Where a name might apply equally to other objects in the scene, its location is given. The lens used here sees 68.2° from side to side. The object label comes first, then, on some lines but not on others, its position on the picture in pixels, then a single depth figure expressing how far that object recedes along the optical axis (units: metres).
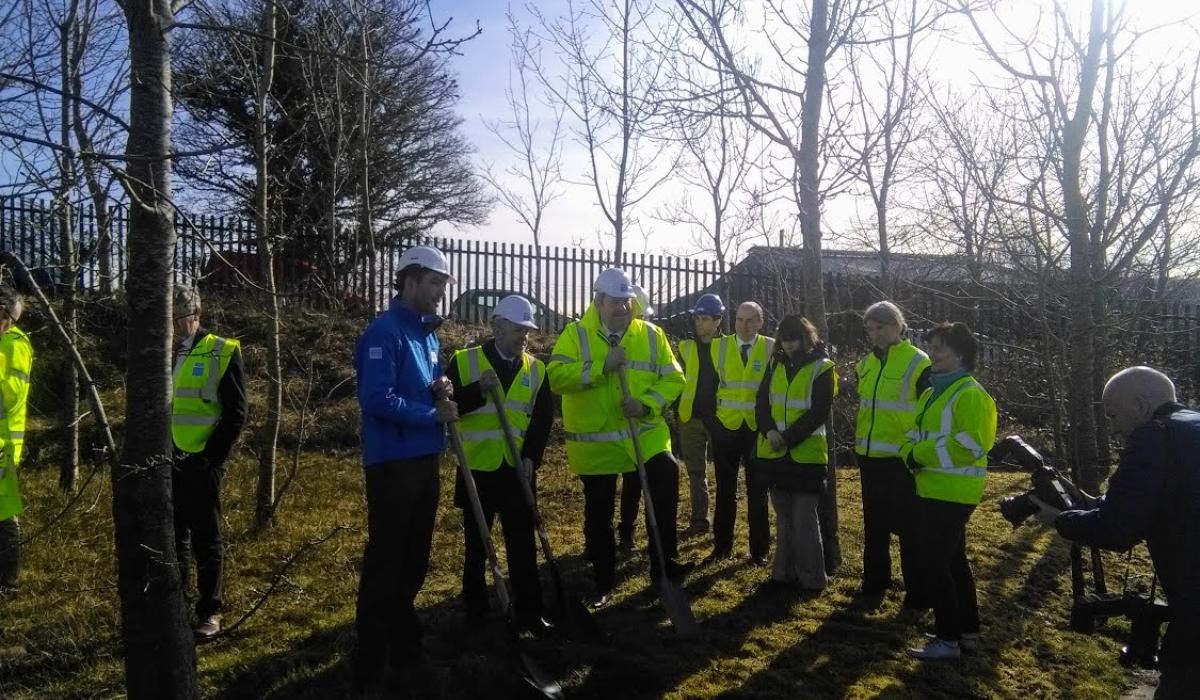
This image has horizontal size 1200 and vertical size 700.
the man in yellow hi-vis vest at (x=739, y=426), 6.67
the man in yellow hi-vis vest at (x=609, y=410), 5.54
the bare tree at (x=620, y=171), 10.90
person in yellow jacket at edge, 5.23
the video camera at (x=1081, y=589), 3.34
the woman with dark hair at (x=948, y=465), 4.82
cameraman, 3.06
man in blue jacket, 4.09
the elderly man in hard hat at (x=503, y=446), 5.04
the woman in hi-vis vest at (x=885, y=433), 5.69
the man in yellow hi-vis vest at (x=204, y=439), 4.90
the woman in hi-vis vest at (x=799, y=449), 5.96
